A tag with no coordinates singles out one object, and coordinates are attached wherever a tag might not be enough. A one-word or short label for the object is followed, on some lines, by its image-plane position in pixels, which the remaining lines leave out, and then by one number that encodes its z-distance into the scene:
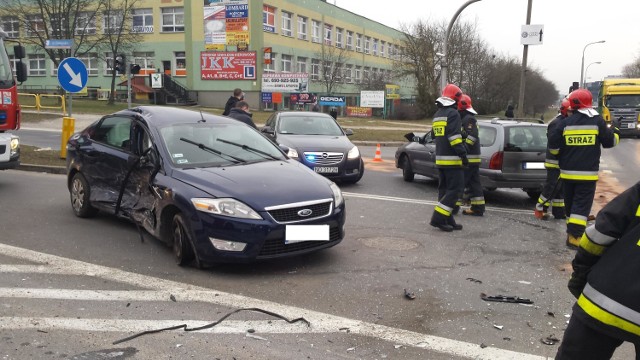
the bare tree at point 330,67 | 52.23
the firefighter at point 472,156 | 8.35
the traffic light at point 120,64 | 15.86
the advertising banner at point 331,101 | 37.44
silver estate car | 9.13
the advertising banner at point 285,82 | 37.41
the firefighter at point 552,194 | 7.95
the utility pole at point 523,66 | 21.81
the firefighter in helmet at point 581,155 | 6.42
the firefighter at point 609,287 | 2.15
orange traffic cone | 15.80
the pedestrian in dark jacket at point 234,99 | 12.62
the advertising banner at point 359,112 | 40.88
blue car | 4.98
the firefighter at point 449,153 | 7.19
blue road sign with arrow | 12.28
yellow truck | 30.22
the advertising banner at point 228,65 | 41.88
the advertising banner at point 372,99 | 40.16
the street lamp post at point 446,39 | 19.12
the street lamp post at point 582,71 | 52.91
